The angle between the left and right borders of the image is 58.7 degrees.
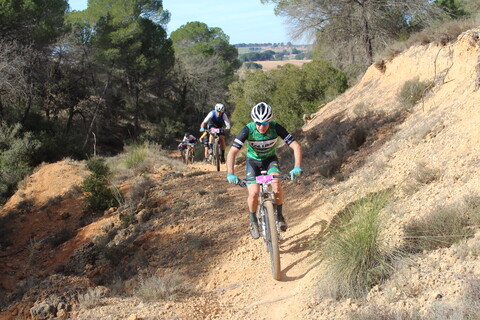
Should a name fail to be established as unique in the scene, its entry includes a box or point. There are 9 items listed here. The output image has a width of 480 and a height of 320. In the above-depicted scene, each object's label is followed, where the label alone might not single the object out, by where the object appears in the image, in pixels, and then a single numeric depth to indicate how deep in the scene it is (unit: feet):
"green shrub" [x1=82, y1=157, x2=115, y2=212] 33.94
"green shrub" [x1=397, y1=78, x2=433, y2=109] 34.24
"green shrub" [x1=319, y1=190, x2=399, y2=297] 14.12
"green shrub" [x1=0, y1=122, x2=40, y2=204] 43.21
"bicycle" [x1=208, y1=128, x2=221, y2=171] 37.97
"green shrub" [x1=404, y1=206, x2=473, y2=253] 14.40
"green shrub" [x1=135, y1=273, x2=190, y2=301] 16.83
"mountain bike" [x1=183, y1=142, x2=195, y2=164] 55.36
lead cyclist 18.13
